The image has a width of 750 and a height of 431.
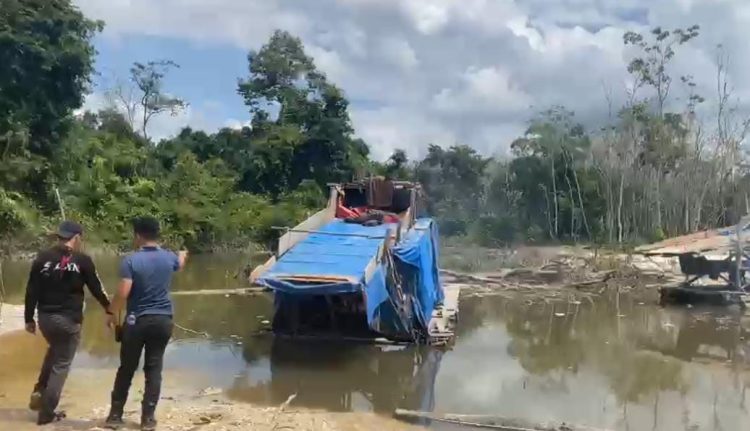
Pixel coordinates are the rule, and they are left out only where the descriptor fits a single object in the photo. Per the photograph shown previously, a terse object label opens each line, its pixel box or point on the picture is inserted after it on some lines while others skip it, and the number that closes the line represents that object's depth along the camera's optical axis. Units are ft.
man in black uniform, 20.56
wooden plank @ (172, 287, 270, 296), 62.64
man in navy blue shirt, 20.03
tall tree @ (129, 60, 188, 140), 158.40
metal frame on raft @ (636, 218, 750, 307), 62.64
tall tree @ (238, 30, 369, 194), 129.39
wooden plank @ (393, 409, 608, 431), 27.02
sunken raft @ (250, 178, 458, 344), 36.38
